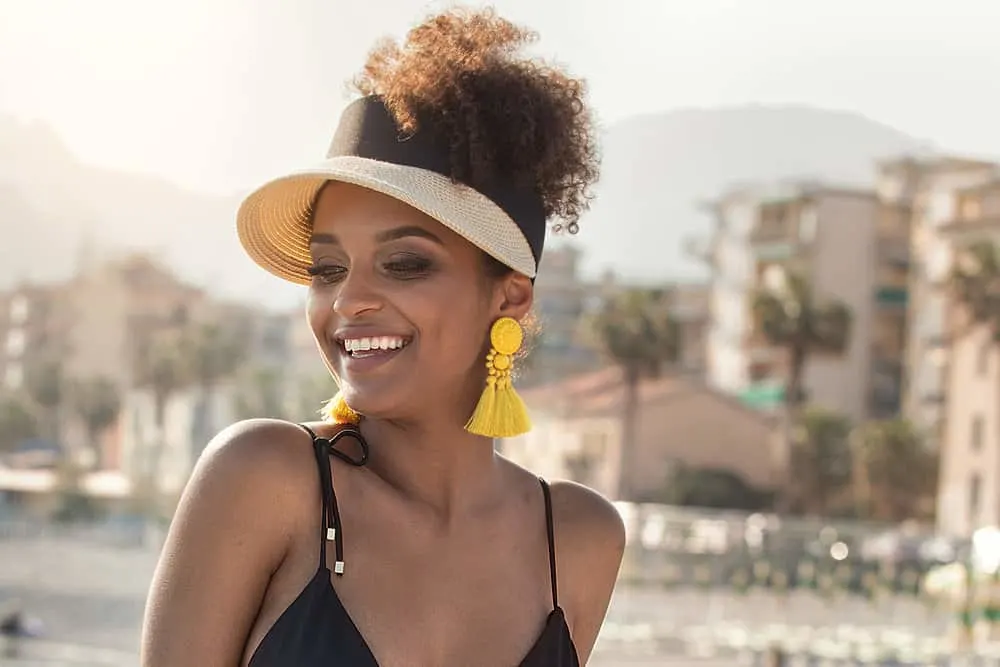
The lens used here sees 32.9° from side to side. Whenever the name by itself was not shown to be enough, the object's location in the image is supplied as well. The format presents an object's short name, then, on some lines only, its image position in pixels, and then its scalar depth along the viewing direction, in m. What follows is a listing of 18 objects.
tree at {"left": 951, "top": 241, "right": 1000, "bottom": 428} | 41.73
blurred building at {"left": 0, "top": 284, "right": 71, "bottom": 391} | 76.56
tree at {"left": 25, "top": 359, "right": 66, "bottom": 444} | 76.06
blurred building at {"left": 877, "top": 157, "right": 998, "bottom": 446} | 50.88
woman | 1.79
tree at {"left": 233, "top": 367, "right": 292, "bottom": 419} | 67.75
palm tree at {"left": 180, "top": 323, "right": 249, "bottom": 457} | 66.56
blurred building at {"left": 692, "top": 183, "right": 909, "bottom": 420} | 59.34
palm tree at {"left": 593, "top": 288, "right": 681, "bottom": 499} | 47.06
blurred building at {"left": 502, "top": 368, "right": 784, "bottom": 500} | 56.69
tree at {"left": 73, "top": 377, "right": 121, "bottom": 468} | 73.38
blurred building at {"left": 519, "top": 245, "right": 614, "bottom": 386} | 83.38
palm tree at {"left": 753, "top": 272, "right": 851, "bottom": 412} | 45.69
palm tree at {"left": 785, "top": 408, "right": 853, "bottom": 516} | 50.88
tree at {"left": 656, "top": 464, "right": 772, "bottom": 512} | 54.97
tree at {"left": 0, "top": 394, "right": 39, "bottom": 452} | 75.12
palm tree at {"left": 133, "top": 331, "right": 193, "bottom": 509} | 63.12
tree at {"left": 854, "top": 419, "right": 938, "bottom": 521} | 47.47
